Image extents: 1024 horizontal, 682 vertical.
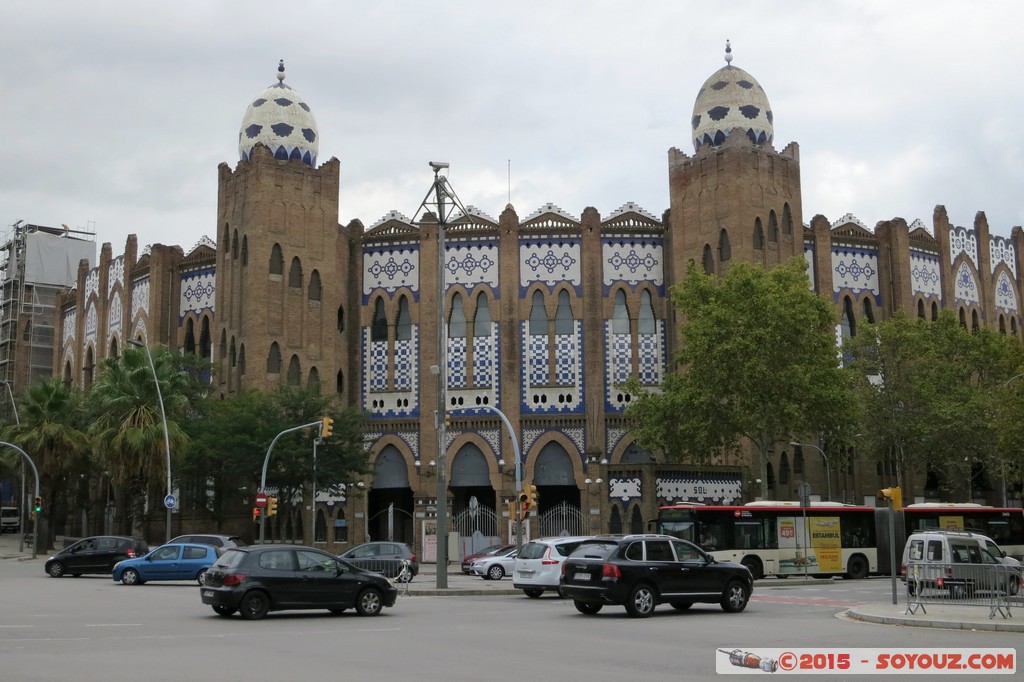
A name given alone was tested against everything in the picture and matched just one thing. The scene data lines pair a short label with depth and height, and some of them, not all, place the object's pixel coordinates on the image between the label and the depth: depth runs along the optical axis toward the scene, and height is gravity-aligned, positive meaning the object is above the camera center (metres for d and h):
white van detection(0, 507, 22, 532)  69.81 -0.79
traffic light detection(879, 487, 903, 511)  23.13 -0.01
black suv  19.48 -1.33
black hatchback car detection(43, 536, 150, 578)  34.59 -1.51
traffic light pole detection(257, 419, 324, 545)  38.34 +0.55
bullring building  49.69 +8.66
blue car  30.42 -1.55
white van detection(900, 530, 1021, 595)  24.19 -1.12
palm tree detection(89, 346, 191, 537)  42.59 +3.11
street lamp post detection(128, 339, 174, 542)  39.03 +1.83
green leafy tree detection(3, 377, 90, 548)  49.00 +2.88
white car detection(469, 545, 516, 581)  34.56 -1.94
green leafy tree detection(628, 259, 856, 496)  38.44 +4.27
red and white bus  32.88 -1.10
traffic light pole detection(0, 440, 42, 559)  46.41 -0.93
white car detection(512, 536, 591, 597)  25.58 -1.41
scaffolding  70.62 +13.29
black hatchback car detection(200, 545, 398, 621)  18.84 -1.30
